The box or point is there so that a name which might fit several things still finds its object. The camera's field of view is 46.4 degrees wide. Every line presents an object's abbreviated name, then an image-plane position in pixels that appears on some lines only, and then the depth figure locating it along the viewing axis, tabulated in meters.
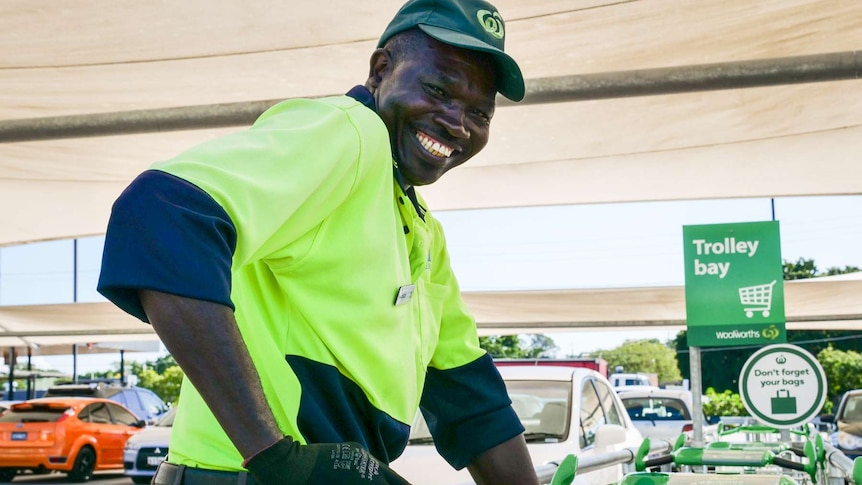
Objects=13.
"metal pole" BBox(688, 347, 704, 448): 7.52
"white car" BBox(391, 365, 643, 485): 6.74
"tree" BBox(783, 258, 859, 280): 79.75
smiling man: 1.36
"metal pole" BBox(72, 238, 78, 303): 27.55
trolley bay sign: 7.96
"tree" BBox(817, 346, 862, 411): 53.69
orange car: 17.52
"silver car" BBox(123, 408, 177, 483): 15.06
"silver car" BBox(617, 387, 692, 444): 18.06
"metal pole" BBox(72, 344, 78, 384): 43.59
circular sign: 7.92
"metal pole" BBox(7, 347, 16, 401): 33.94
